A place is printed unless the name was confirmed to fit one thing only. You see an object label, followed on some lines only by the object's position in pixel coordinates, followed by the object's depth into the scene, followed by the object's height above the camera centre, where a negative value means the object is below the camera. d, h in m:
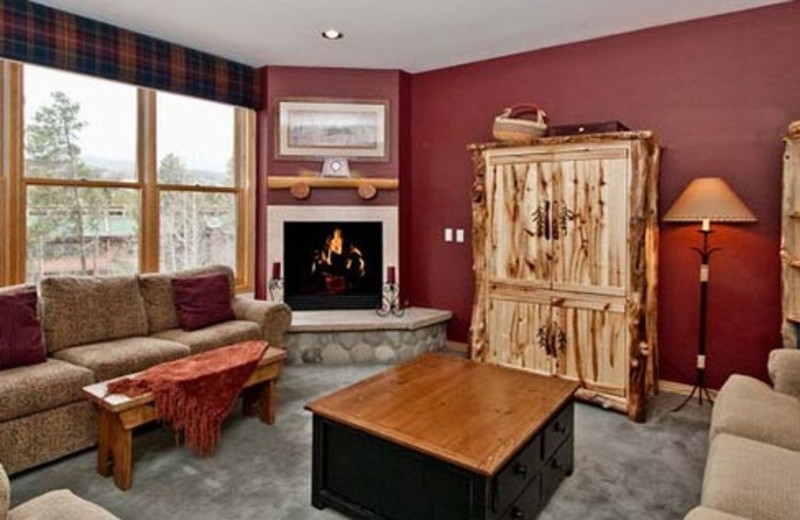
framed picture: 4.77 +1.08
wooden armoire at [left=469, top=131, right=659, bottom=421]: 3.30 -0.11
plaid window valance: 3.42 +1.43
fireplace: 4.90 -0.22
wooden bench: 2.36 -0.87
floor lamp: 3.13 +0.23
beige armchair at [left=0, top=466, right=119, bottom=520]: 1.30 -0.70
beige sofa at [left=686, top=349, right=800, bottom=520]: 1.52 -0.73
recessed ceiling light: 3.95 +1.63
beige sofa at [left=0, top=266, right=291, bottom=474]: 2.51 -0.66
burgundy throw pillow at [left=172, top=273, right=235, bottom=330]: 3.73 -0.44
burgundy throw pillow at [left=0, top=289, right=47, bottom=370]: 2.73 -0.50
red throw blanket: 2.51 -0.75
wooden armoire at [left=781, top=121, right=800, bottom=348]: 2.95 +0.03
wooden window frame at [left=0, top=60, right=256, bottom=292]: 3.50 +0.45
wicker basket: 3.80 +0.87
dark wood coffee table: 1.83 -0.78
